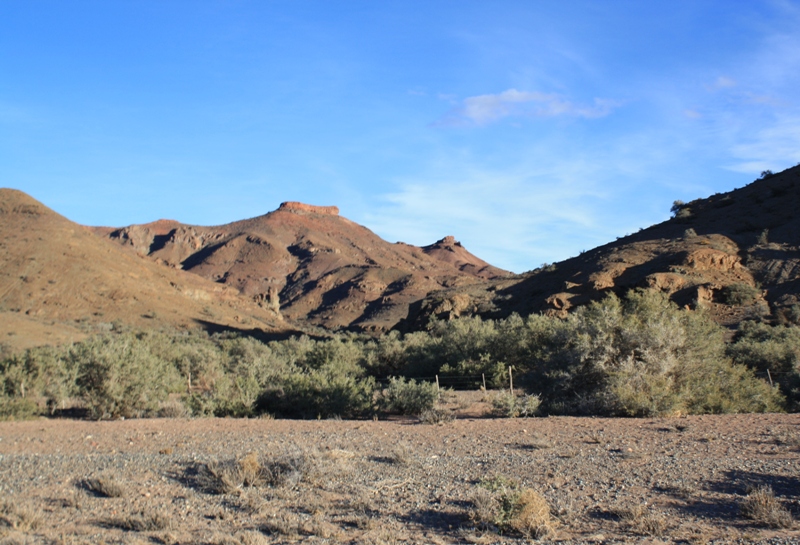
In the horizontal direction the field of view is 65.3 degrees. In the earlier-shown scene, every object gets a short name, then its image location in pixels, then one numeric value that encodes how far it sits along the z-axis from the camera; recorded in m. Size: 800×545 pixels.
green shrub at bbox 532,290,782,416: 14.46
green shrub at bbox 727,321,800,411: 18.77
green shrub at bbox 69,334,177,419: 17.20
